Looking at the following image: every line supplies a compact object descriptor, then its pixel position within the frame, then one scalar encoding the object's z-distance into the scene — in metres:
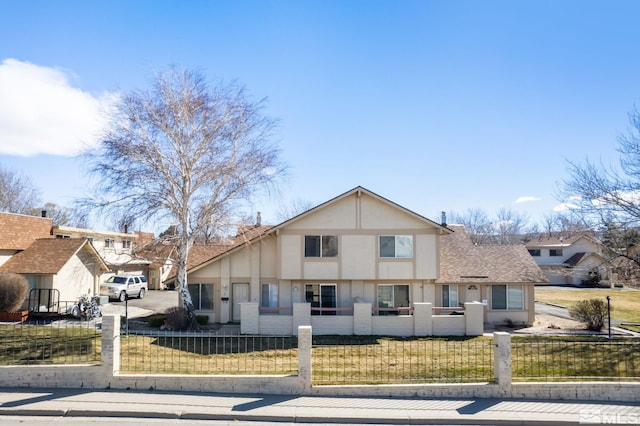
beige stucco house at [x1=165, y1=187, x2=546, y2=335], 21.34
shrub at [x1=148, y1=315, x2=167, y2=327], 21.75
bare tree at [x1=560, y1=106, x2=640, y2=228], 19.36
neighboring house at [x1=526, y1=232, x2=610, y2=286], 54.62
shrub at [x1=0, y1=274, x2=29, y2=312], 20.47
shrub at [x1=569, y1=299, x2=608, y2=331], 22.14
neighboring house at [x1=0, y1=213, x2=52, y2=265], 24.86
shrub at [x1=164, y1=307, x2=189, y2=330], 20.88
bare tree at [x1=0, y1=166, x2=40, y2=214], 46.62
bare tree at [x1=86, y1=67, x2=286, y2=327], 20.02
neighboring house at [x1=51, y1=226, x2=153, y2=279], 31.82
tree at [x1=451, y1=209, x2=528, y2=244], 73.75
